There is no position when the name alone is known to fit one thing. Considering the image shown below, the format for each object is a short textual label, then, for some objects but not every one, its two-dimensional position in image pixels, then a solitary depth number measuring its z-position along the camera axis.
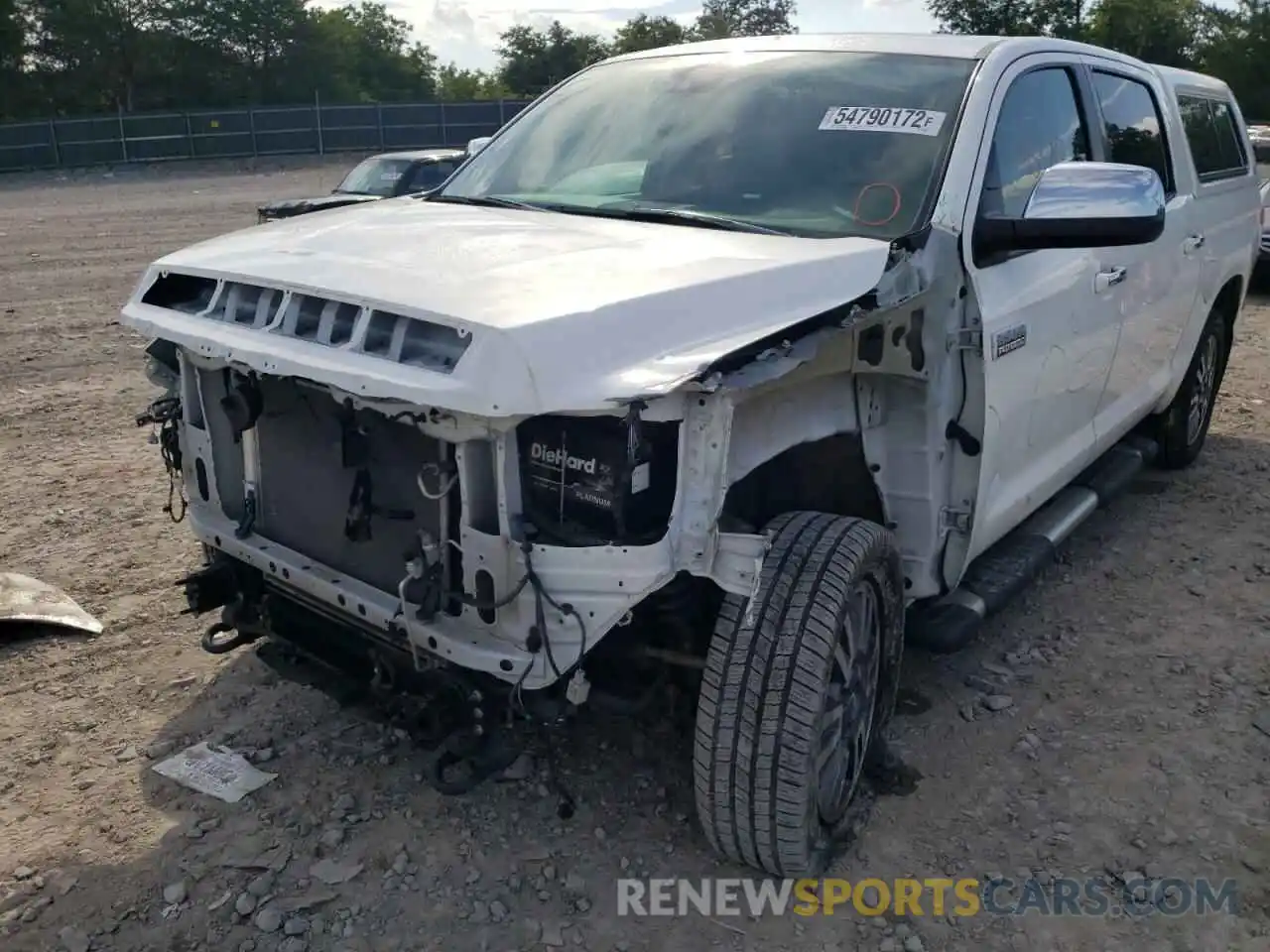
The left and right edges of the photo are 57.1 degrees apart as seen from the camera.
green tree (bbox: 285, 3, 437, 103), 51.47
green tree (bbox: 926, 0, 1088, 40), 55.94
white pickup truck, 2.46
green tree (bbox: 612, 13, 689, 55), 66.06
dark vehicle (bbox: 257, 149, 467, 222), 12.44
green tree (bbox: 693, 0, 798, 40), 66.69
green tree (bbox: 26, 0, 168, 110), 43.72
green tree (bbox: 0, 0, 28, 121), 41.38
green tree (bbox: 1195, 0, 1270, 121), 44.16
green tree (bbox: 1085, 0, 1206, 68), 49.31
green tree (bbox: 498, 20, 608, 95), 61.31
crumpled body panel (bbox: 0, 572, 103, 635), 4.12
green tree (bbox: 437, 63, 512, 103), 66.69
